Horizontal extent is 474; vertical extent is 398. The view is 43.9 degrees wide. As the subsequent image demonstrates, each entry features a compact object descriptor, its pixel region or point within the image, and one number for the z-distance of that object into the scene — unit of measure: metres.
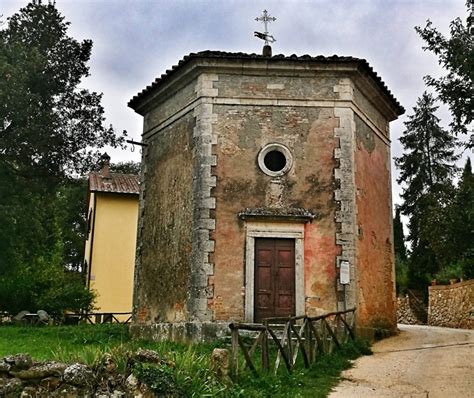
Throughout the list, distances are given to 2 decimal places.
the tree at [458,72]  9.40
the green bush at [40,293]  22.22
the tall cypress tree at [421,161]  31.64
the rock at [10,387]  6.65
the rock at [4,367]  6.79
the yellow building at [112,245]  26.81
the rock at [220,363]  7.93
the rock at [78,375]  6.82
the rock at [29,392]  6.70
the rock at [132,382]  6.93
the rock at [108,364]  7.02
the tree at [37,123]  17.89
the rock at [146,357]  7.25
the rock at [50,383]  6.82
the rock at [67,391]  6.77
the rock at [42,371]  6.80
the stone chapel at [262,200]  13.41
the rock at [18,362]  6.84
